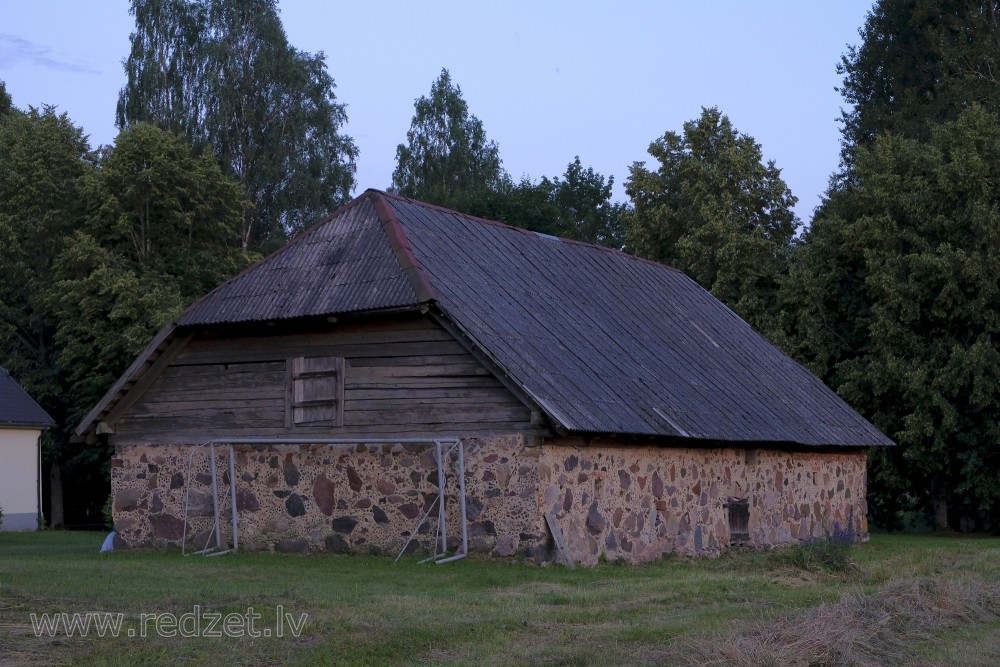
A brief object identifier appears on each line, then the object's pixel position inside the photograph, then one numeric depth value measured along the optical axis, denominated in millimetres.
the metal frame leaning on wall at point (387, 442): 15953
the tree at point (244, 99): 44656
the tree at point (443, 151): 55031
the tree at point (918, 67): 39469
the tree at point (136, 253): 33000
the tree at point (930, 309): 27484
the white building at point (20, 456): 33281
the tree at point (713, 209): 34250
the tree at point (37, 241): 36406
